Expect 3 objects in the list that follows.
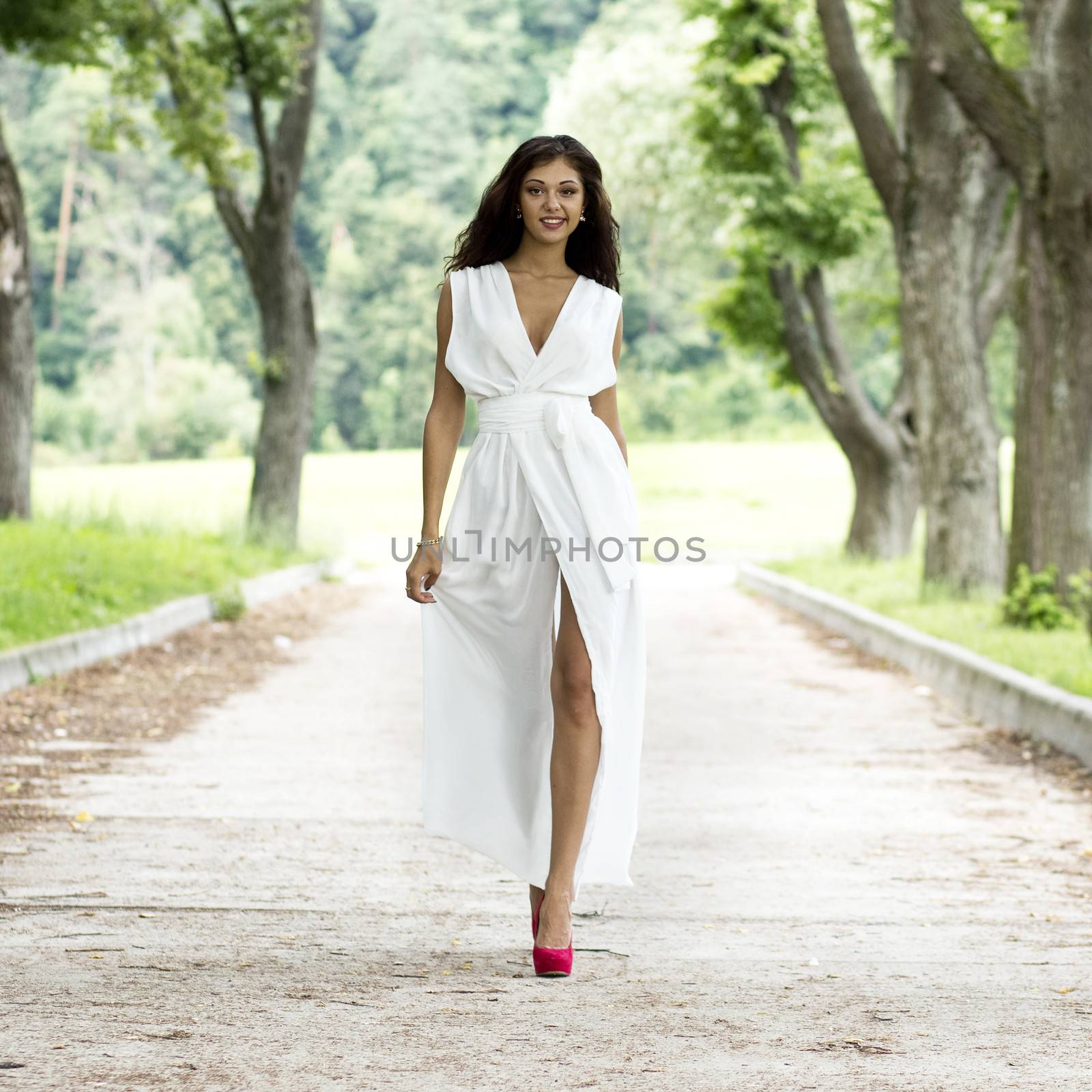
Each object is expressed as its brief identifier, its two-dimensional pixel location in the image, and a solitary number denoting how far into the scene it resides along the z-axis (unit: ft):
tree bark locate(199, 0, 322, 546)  79.05
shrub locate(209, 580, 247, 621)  54.95
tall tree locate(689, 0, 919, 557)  78.79
